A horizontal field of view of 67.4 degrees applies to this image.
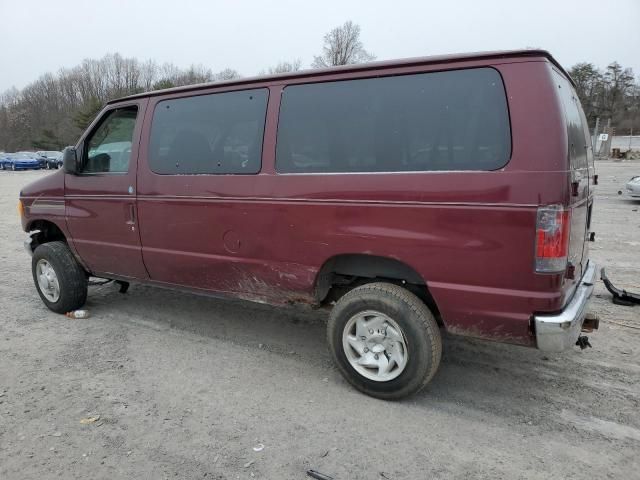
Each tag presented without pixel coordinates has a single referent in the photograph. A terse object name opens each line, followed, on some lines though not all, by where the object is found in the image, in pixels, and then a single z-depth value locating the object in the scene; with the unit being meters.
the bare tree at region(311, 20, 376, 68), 62.41
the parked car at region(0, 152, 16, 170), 43.75
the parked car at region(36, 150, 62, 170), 45.25
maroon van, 2.68
